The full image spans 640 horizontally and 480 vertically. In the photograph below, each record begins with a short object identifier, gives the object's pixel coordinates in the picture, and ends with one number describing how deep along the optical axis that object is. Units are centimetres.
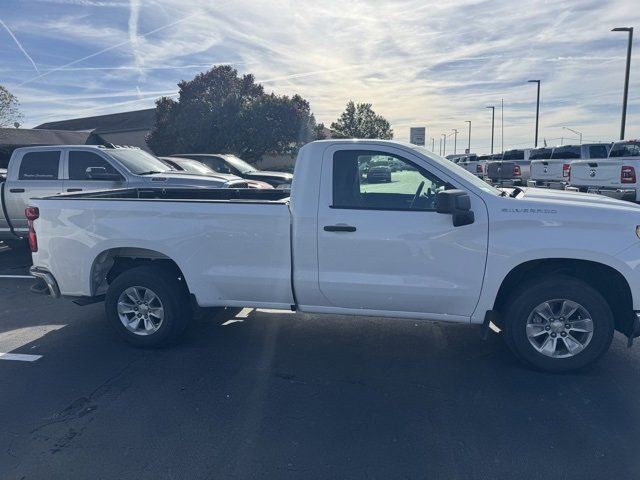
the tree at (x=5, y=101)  4712
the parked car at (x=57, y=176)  891
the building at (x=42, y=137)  4230
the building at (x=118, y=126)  4888
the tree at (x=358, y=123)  4700
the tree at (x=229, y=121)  3219
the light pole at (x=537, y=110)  3534
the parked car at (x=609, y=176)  1203
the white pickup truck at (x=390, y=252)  404
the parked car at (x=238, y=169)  1532
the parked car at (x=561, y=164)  1647
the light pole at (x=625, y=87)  2162
